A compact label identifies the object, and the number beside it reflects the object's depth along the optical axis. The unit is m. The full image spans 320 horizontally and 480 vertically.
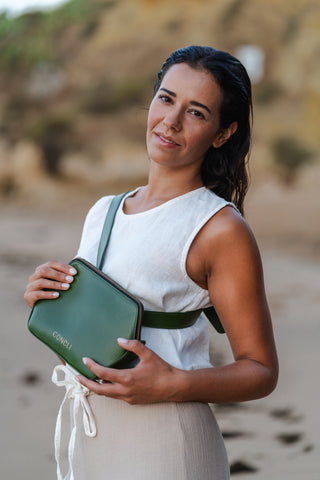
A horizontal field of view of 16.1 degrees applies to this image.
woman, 1.88
